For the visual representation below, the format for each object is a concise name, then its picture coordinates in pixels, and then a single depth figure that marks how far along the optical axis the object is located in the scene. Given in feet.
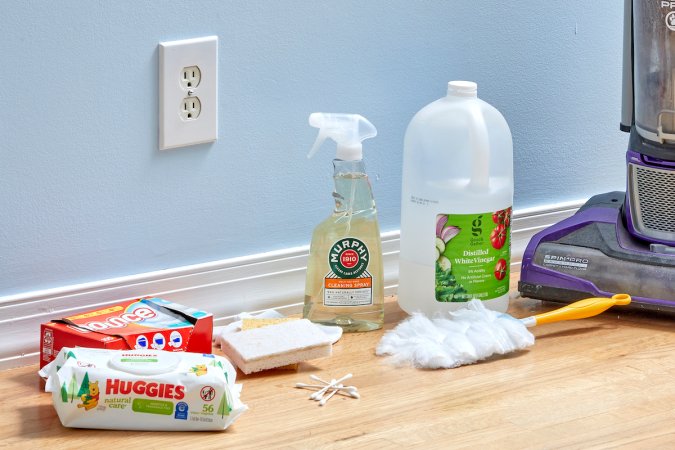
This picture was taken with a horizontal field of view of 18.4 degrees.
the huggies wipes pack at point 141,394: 7.62
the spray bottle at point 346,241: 8.45
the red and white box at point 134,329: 7.93
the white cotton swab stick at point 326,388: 7.99
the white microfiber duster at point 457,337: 8.30
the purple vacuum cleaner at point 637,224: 8.70
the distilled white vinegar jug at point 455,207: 8.56
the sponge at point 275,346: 8.13
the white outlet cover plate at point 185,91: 8.32
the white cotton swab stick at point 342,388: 8.03
